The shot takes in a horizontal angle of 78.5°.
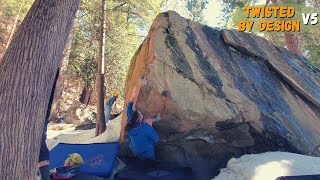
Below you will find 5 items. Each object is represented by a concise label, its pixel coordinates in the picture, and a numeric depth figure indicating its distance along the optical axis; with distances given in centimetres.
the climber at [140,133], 329
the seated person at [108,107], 652
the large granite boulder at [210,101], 334
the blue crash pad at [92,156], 332
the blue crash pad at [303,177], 236
